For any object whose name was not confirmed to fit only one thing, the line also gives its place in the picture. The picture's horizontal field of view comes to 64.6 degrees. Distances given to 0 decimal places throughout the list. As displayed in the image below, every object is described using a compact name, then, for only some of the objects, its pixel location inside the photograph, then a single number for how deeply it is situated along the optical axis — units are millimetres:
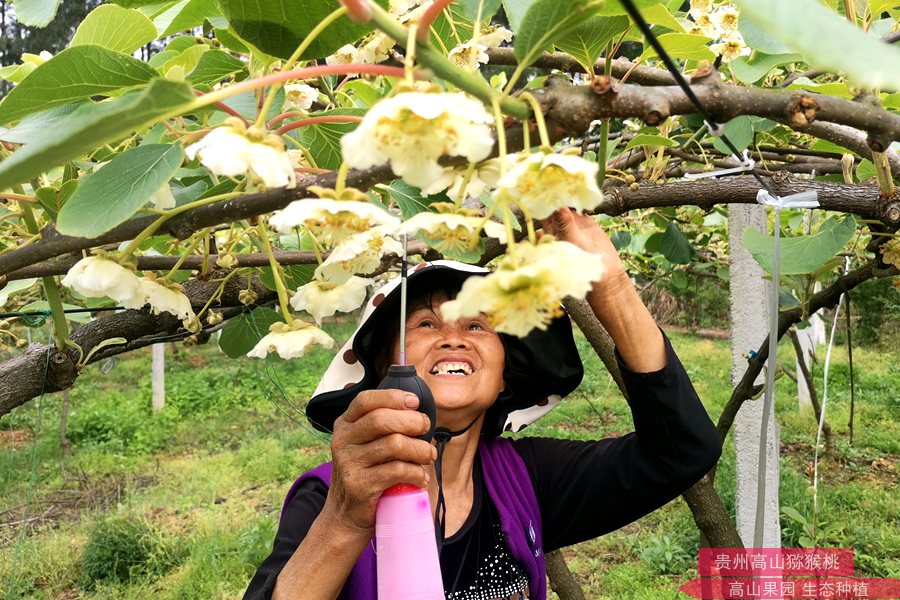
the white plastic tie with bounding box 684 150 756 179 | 987
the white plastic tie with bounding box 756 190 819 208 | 1110
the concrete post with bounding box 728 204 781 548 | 2893
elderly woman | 1105
